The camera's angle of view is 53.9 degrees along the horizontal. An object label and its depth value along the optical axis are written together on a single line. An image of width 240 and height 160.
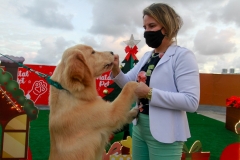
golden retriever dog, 2.00
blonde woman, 1.75
